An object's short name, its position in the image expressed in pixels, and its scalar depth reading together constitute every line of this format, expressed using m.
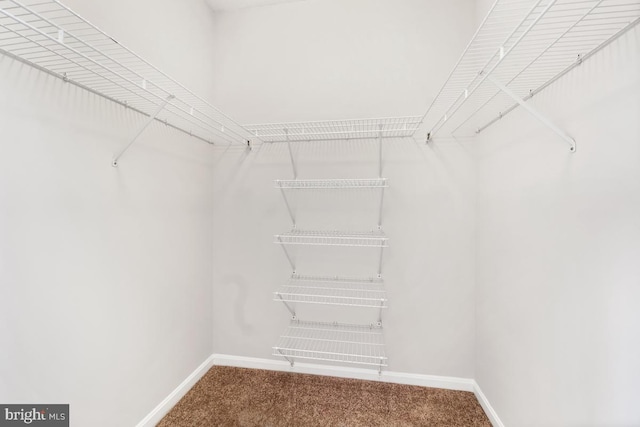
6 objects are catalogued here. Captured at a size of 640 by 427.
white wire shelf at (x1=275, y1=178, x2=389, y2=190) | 1.89
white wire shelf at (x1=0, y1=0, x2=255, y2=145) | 0.93
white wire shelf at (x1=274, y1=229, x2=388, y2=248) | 1.90
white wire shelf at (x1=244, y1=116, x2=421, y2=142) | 1.88
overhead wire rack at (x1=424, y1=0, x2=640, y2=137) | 0.84
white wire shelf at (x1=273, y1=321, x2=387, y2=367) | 1.91
